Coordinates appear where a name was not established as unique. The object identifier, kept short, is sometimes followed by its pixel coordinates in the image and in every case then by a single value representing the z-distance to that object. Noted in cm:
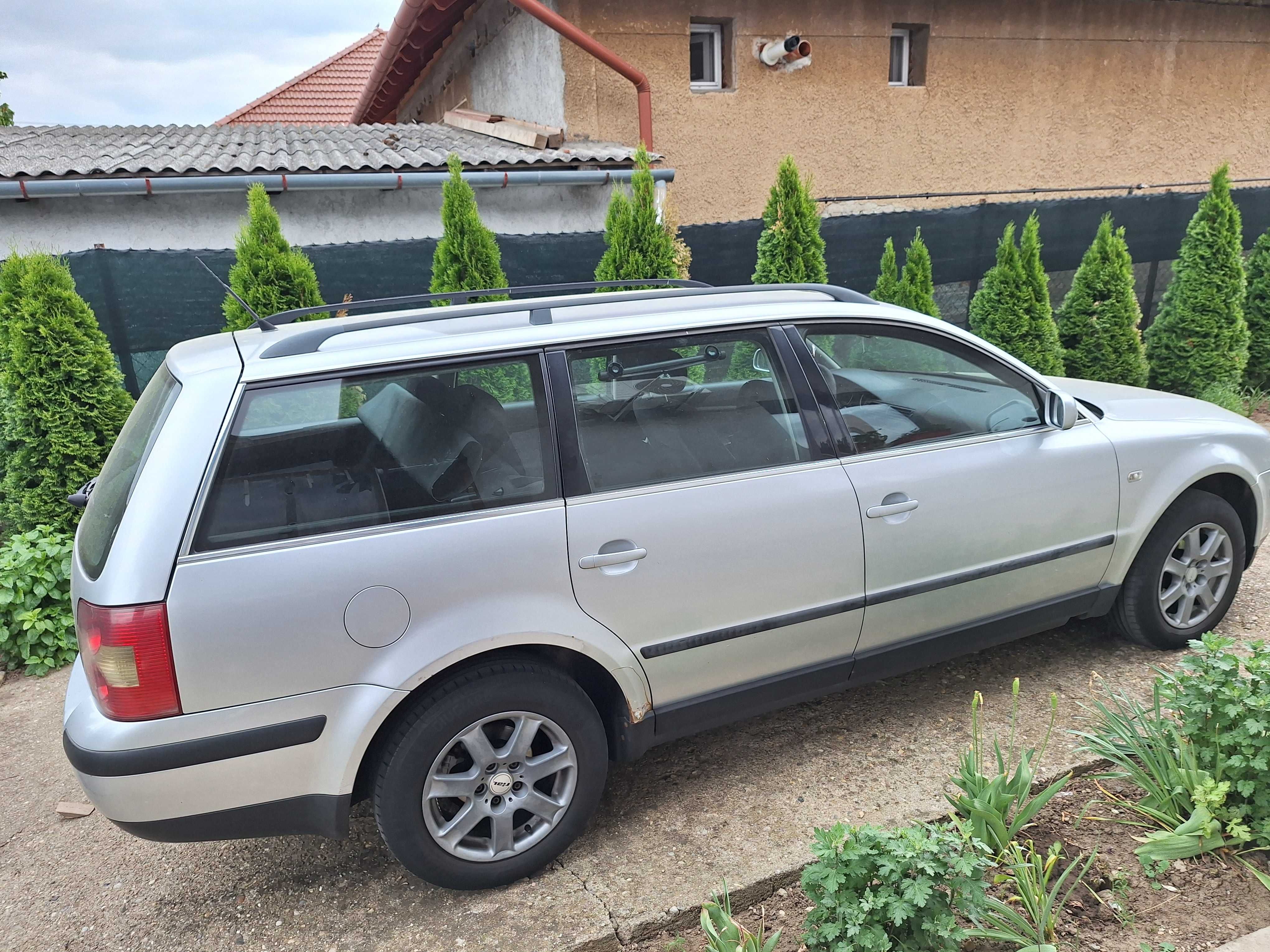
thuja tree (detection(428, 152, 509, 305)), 616
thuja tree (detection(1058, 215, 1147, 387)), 793
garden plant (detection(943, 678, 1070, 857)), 248
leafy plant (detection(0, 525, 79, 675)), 445
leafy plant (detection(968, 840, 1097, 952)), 219
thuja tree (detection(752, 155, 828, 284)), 697
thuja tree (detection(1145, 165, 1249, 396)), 802
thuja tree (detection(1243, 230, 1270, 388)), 859
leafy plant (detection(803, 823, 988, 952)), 204
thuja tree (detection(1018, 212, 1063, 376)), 769
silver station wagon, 228
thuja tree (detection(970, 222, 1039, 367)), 768
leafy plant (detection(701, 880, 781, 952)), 219
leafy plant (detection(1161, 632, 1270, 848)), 244
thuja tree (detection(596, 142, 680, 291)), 663
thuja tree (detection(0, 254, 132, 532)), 480
